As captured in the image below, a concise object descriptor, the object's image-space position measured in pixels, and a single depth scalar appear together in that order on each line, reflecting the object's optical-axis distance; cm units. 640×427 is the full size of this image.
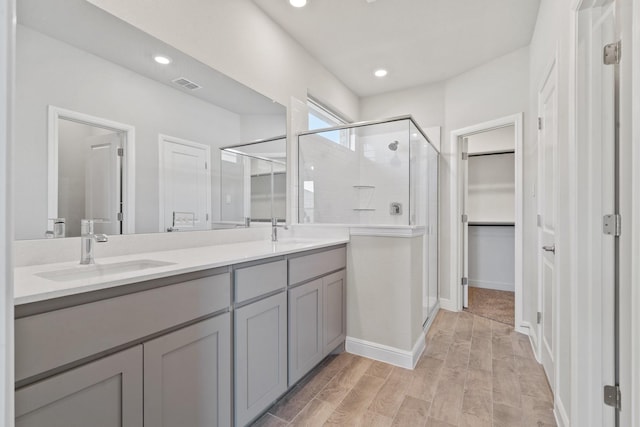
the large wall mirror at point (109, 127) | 127
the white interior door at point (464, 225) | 364
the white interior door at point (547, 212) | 197
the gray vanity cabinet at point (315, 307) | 185
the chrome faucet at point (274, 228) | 255
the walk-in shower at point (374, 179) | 283
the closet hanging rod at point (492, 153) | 428
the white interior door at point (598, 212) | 131
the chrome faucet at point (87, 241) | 133
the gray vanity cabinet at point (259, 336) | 146
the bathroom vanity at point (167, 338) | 86
